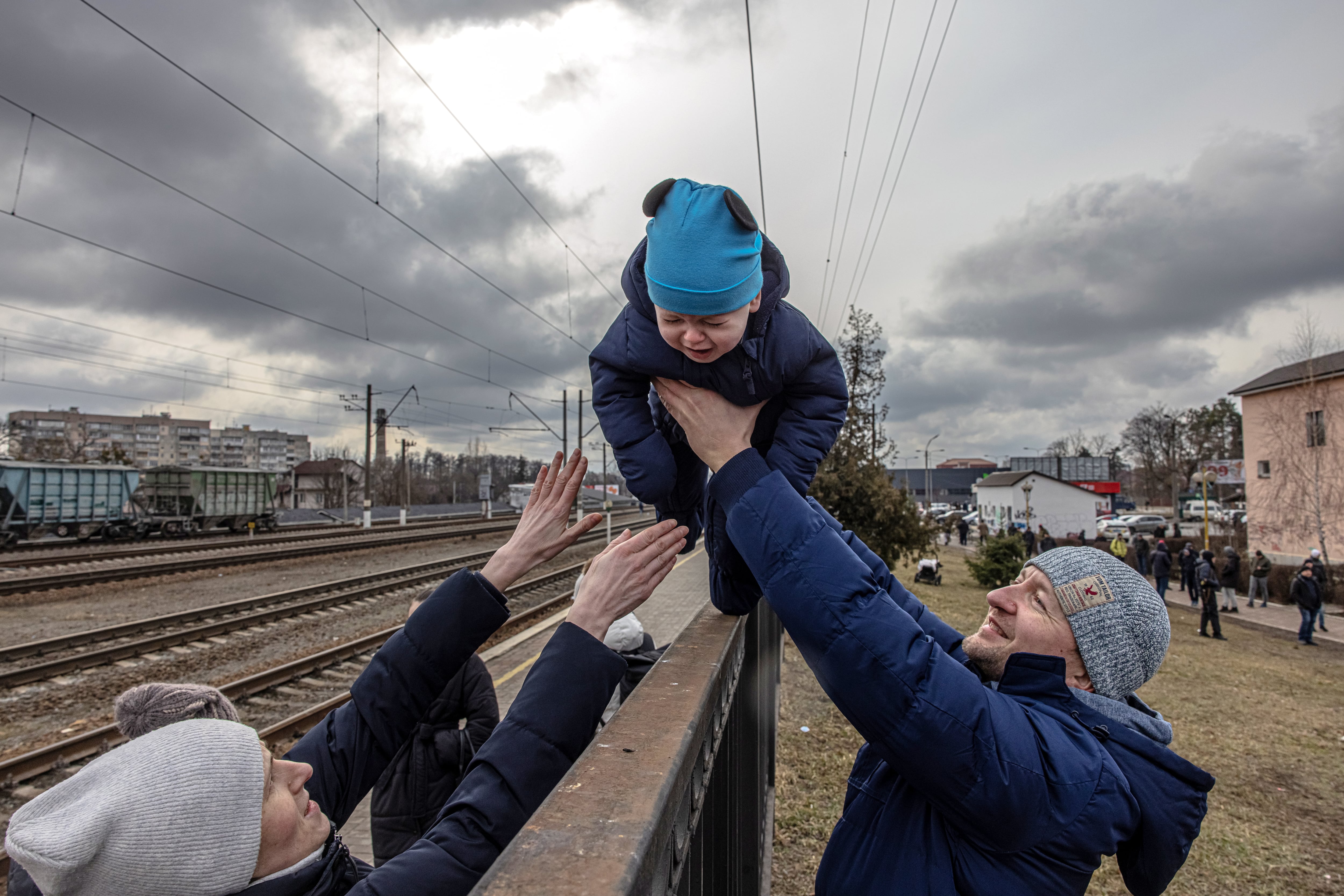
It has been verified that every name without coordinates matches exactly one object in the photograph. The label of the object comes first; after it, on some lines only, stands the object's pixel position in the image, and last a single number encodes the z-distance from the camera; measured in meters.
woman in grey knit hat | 1.10
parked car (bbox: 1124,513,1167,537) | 46.66
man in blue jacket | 1.22
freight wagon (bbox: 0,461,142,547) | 23.50
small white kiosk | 47.03
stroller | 21.34
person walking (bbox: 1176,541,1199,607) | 20.09
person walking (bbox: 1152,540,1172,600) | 19.58
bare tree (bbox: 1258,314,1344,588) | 27.06
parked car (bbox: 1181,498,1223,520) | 51.12
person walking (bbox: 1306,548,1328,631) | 16.55
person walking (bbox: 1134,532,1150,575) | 23.70
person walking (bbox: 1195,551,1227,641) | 15.71
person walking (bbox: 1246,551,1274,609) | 20.36
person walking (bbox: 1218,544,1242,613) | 19.00
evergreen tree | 12.68
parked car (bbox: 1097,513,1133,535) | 46.03
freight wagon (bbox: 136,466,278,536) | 27.55
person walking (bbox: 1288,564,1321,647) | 15.20
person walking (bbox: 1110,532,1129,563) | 21.75
